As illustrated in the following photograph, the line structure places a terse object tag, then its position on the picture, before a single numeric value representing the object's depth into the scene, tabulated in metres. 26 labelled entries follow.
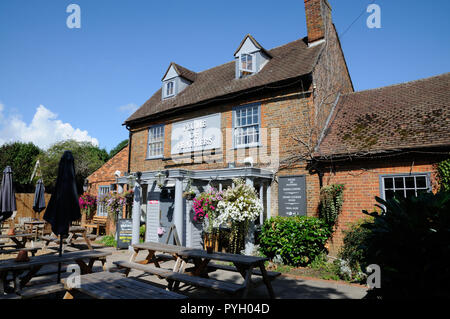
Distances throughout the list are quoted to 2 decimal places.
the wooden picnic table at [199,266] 4.95
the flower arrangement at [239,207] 8.61
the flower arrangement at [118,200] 13.40
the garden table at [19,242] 9.27
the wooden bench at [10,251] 7.89
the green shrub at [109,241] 13.30
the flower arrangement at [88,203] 18.09
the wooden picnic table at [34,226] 13.48
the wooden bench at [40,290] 4.23
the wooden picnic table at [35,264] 4.94
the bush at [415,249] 3.11
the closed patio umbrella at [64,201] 5.30
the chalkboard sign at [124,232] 11.98
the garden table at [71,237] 9.69
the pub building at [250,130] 9.94
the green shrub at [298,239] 8.44
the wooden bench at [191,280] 4.71
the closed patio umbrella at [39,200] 12.23
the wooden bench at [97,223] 16.57
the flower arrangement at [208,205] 9.64
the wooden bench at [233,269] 5.73
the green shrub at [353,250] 7.29
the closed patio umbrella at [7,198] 9.29
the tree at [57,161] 25.20
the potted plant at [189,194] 10.63
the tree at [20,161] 26.93
